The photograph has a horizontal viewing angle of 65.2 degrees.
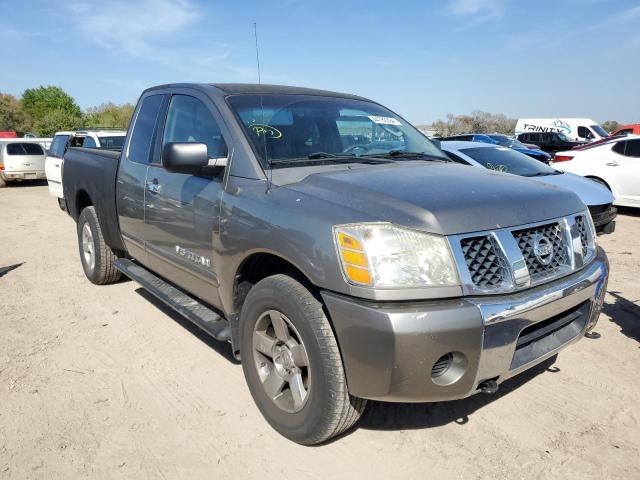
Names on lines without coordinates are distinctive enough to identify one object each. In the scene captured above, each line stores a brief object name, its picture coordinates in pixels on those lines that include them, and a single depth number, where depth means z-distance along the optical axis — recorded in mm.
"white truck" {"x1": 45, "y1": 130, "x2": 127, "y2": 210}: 10820
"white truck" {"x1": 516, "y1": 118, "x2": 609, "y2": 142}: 24719
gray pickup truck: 2115
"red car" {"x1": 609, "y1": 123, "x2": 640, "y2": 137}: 21984
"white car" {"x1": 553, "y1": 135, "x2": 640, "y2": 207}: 9141
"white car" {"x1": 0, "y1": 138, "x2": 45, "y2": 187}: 17547
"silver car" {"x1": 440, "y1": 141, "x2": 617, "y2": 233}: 6875
